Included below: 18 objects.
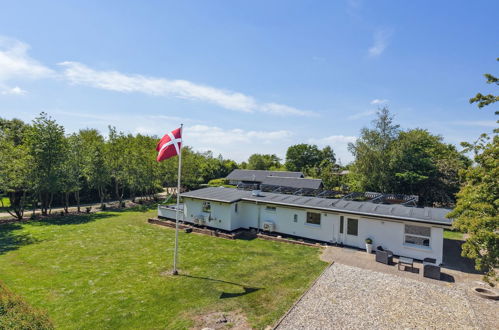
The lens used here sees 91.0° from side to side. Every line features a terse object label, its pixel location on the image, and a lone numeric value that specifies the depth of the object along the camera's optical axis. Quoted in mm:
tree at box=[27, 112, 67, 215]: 21656
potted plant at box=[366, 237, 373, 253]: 14734
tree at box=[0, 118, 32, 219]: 19828
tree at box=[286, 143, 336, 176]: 83119
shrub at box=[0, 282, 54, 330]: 6035
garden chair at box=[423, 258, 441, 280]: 11438
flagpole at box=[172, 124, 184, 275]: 11234
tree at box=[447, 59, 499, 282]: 7273
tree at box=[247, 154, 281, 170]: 77812
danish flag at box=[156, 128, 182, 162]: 11070
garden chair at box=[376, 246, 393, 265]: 13117
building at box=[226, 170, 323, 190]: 39625
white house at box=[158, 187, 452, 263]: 13938
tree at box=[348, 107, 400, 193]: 30719
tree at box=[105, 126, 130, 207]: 29359
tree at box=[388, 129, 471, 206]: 29281
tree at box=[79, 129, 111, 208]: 26781
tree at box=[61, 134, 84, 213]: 23688
